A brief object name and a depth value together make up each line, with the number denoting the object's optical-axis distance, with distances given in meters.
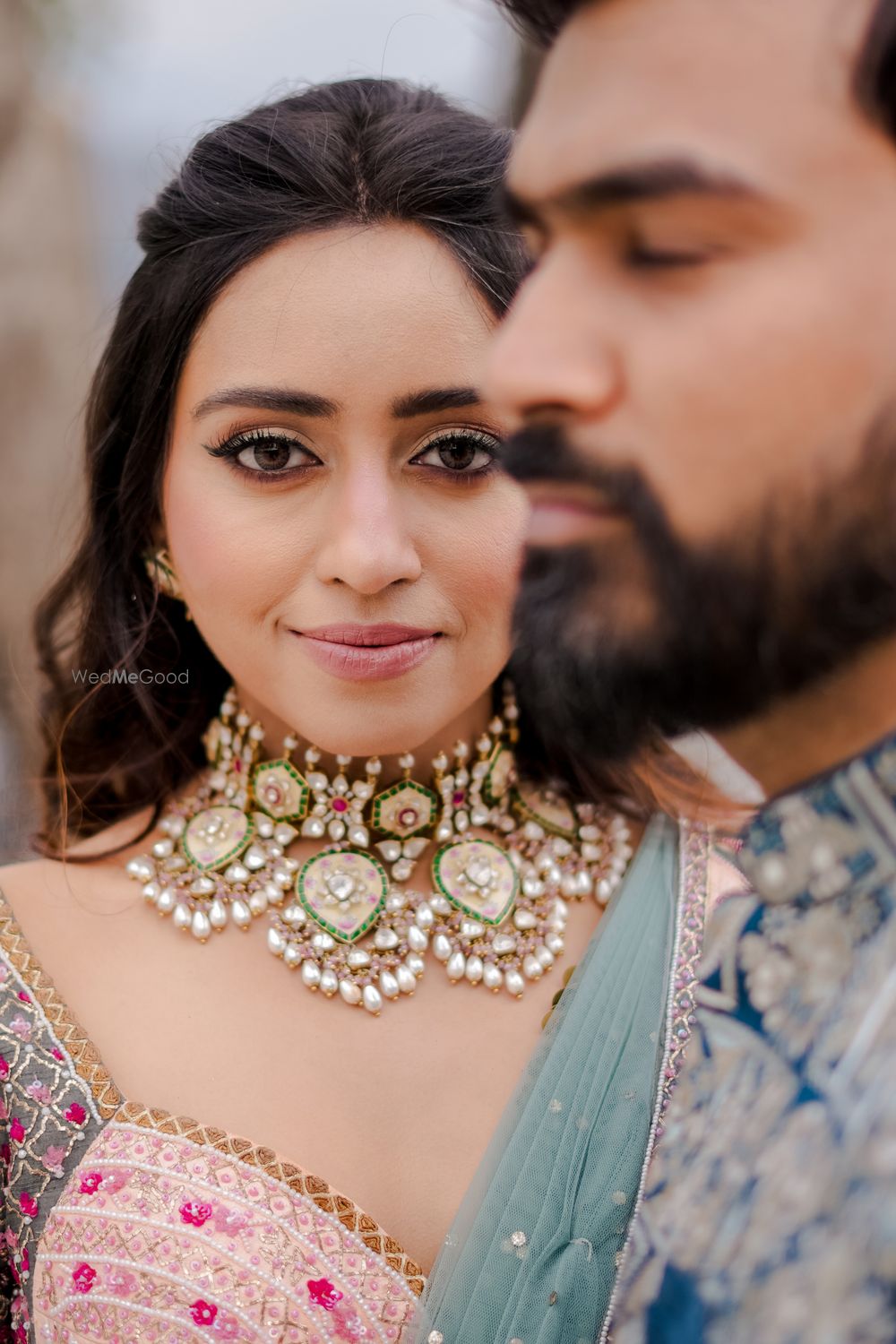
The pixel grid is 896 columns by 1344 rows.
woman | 0.77
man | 0.59
